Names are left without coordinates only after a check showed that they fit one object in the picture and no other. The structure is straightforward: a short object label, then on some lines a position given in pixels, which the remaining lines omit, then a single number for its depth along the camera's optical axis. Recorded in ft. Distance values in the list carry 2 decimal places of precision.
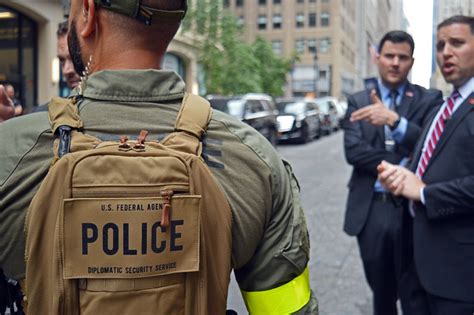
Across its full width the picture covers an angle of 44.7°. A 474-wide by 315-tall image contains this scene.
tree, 82.23
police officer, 4.40
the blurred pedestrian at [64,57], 10.83
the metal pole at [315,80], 220.84
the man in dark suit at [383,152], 11.10
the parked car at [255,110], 55.72
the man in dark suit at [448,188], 8.39
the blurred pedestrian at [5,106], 6.48
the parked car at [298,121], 70.85
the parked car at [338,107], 107.20
